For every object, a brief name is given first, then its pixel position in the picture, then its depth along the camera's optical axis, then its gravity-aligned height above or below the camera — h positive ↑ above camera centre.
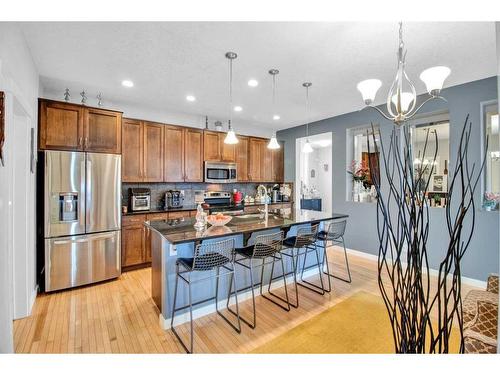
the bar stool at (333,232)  3.16 -0.61
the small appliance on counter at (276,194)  5.84 -0.20
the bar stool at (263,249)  2.38 -0.65
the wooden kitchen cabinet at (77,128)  3.03 +0.77
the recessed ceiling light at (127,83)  3.20 +1.38
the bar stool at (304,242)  2.77 -0.65
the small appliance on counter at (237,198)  5.29 -0.27
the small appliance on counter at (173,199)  4.45 -0.25
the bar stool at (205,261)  2.08 -0.67
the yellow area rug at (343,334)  2.01 -1.34
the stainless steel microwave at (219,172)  4.76 +0.27
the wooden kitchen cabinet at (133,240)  3.69 -0.85
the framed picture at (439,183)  3.75 +0.05
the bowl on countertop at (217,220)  2.59 -0.37
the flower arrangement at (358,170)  4.43 +0.29
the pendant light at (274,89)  2.91 +1.37
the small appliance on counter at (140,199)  3.96 -0.22
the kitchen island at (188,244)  2.28 -0.61
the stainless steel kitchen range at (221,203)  4.77 -0.36
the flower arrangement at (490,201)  3.12 -0.19
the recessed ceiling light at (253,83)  3.18 +1.38
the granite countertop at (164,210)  3.84 -0.41
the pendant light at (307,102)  3.29 +1.38
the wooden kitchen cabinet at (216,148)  4.75 +0.76
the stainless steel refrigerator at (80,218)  2.99 -0.42
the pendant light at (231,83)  2.53 +1.36
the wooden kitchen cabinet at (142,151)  3.90 +0.57
